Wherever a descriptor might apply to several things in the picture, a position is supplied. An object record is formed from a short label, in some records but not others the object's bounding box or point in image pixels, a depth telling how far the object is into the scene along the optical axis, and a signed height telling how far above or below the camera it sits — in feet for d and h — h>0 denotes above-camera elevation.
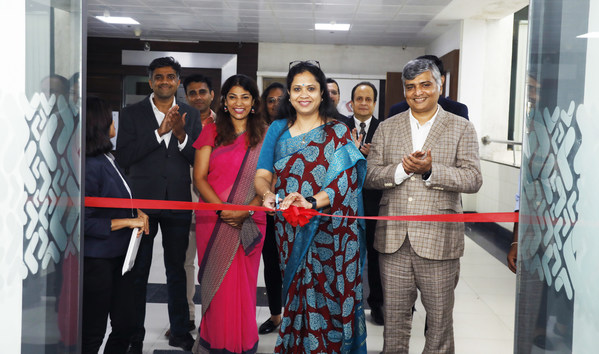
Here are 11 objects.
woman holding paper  8.25 -1.33
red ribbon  8.21 -1.04
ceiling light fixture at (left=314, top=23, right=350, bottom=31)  32.02 +6.50
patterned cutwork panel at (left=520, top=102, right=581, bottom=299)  6.16 -0.53
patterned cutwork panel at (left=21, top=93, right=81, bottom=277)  6.44 -0.55
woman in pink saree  9.97 -1.50
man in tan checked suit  8.63 -0.91
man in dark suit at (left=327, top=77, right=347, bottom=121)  13.46 +1.22
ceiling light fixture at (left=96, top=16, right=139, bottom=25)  32.19 +6.59
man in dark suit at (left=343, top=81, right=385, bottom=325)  12.69 -0.20
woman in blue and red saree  8.67 -1.39
